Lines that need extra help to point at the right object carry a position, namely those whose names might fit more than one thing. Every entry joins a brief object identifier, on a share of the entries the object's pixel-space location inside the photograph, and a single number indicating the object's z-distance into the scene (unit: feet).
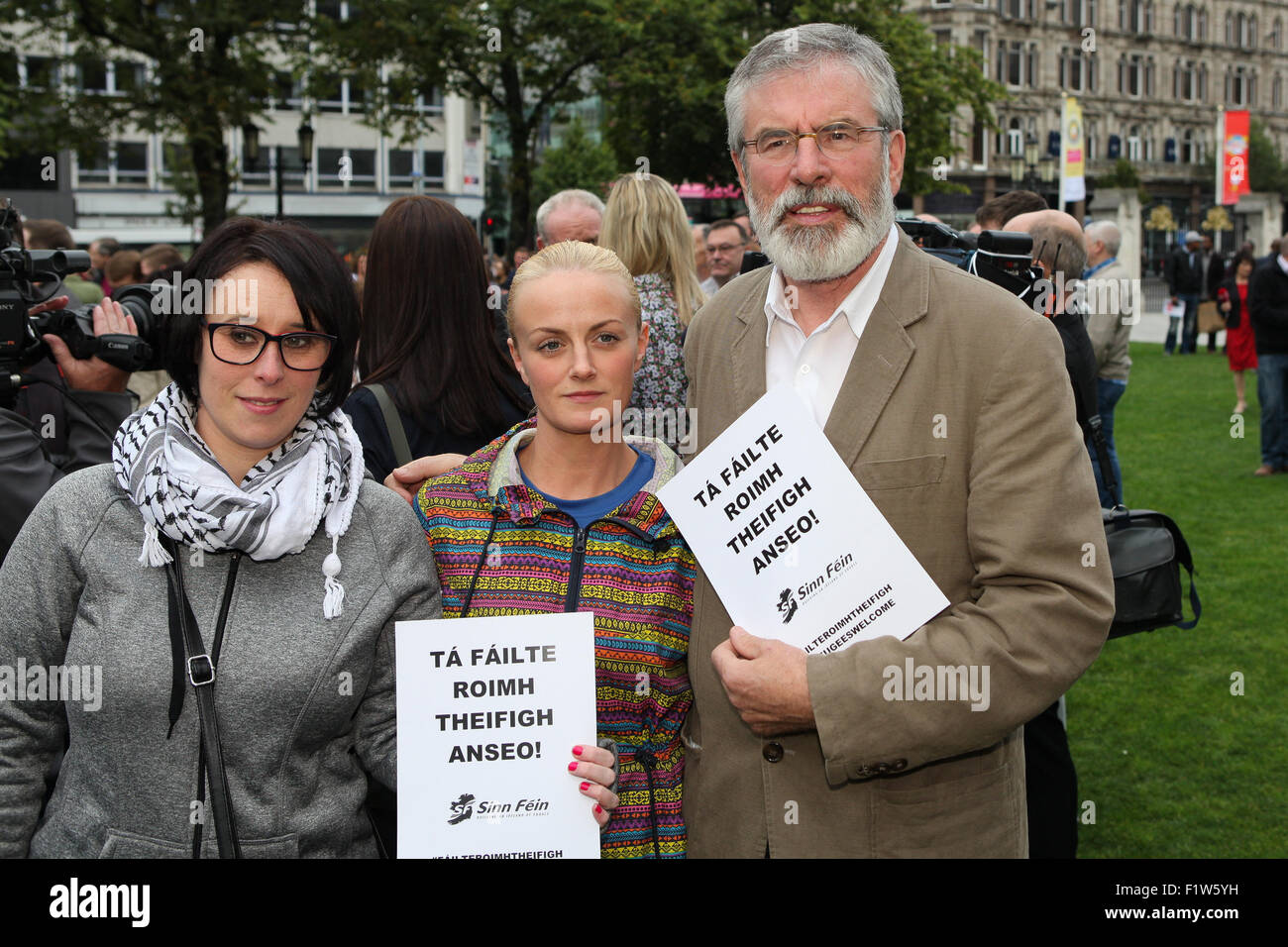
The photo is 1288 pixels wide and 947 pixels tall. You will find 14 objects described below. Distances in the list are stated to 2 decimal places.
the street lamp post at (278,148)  64.54
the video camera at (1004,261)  12.74
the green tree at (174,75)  69.67
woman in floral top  16.49
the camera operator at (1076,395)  13.41
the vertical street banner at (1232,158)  107.96
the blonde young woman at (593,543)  8.28
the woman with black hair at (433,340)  11.73
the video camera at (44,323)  11.46
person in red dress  47.26
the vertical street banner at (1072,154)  61.00
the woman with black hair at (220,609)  7.55
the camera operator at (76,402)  11.72
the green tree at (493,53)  79.15
